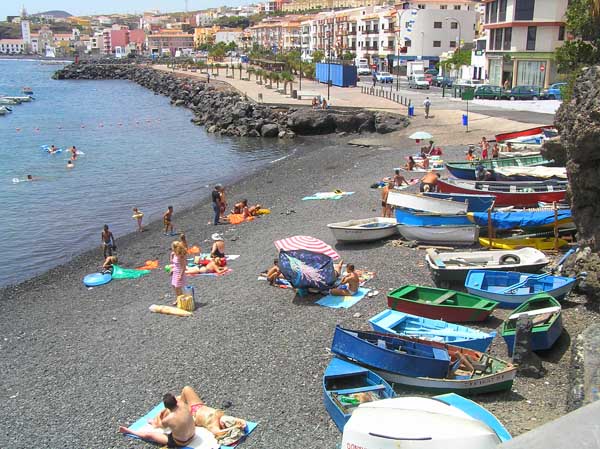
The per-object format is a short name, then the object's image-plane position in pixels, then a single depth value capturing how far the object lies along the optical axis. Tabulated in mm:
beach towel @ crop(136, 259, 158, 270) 19211
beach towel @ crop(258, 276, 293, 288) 15585
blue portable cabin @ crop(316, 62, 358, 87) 65188
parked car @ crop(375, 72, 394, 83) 69688
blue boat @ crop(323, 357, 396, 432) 9398
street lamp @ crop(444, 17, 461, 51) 82562
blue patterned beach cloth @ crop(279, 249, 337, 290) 14617
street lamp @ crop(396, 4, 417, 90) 84625
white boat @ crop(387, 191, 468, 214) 18859
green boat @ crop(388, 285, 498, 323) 12695
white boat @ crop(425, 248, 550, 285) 14797
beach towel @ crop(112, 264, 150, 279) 18391
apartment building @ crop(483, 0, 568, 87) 51500
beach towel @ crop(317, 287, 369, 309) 14023
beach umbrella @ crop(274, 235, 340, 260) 15711
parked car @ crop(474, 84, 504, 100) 50094
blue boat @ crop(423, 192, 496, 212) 19336
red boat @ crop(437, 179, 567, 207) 20109
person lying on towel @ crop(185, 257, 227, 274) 17720
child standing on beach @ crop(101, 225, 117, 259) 19875
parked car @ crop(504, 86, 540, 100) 48938
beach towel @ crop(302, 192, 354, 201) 25797
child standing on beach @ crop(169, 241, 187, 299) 15156
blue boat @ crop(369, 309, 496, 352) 11086
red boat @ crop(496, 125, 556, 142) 31719
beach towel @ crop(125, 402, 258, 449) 9086
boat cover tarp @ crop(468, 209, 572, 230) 17266
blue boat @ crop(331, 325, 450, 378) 10109
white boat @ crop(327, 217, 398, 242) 18562
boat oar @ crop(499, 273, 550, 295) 13820
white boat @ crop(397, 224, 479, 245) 17500
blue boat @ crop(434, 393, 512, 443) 8328
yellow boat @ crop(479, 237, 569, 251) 16859
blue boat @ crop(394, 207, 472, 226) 18000
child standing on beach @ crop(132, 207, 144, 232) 24088
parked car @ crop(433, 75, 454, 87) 62094
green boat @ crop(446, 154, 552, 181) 25098
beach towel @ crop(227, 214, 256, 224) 23750
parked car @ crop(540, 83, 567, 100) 48388
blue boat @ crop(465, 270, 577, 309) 13281
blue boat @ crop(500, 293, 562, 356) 11094
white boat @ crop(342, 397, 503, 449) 6316
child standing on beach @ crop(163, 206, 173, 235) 22984
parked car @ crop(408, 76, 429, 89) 62588
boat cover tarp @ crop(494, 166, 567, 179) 22438
